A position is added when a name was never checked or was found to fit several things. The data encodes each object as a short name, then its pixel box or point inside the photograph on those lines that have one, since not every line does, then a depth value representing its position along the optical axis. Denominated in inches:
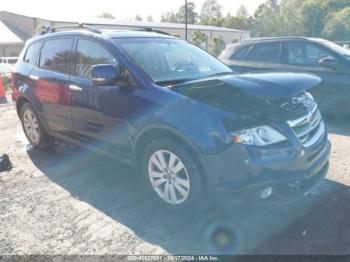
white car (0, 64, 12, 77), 610.6
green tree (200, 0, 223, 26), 4549.7
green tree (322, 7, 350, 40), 2040.1
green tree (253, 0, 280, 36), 2376.2
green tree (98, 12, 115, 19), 3784.0
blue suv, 121.0
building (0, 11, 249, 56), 1398.9
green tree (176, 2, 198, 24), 3604.8
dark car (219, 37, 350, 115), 268.2
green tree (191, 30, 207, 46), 1472.7
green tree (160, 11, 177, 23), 3865.2
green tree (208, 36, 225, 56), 1259.7
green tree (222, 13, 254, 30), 2989.7
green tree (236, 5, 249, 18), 4542.3
